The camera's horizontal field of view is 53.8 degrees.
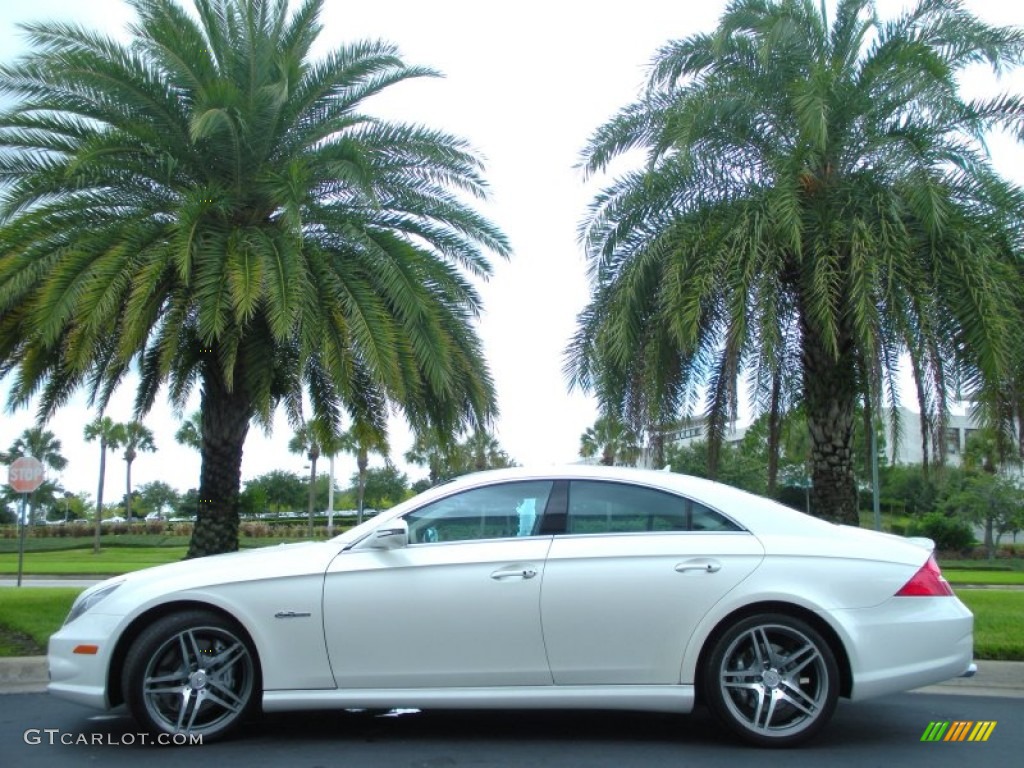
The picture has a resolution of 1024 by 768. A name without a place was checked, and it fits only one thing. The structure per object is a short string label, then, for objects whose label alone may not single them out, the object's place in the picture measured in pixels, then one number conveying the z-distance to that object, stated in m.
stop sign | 20.16
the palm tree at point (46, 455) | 81.06
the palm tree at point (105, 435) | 63.19
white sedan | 5.28
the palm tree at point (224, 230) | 10.62
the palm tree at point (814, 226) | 10.80
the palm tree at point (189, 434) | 66.28
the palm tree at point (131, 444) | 69.56
